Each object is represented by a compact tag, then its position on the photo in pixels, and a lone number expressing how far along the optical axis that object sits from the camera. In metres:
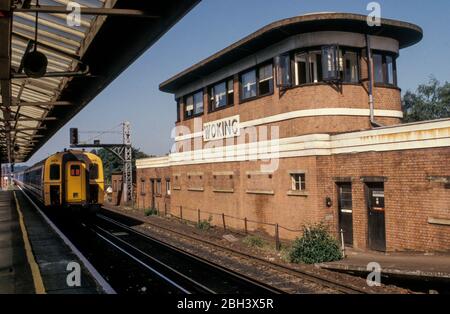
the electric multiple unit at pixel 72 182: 19.72
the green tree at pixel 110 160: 82.81
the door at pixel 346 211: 14.80
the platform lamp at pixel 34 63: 6.90
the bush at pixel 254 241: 16.52
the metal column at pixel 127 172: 36.09
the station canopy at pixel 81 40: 5.34
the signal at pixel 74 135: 22.18
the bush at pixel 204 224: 21.88
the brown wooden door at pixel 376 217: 13.64
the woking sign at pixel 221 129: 20.83
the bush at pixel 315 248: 12.85
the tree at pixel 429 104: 54.12
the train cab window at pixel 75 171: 20.03
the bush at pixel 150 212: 29.05
